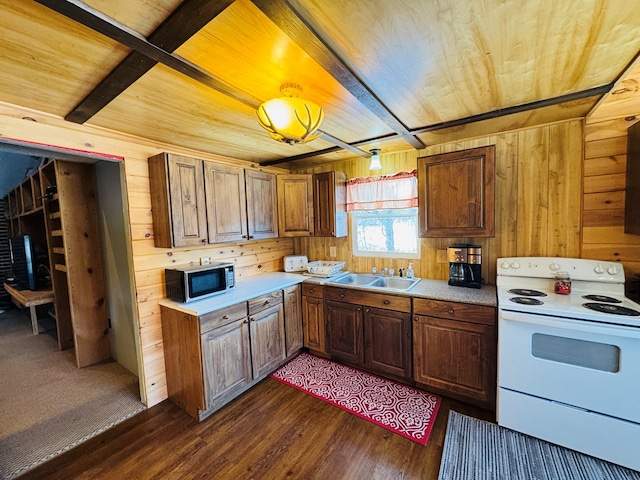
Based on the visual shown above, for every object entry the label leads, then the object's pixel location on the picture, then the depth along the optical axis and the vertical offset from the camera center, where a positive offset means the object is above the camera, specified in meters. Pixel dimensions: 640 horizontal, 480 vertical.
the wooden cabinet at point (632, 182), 1.75 +0.21
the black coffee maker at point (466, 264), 2.38 -0.41
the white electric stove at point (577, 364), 1.53 -0.96
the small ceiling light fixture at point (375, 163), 2.71 +0.63
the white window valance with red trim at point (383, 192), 2.81 +0.36
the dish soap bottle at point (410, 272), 2.83 -0.54
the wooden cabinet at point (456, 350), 2.02 -1.06
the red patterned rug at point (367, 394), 2.00 -1.52
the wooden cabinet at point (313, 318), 2.89 -1.04
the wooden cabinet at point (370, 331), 2.39 -1.05
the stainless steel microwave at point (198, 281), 2.17 -0.44
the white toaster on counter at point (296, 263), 3.40 -0.48
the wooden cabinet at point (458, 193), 2.16 +0.23
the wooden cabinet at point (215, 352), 2.07 -1.05
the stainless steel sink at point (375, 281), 2.83 -0.65
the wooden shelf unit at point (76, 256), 2.84 -0.23
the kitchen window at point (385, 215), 2.87 +0.10
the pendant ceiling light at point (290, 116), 1.36 +0.59
